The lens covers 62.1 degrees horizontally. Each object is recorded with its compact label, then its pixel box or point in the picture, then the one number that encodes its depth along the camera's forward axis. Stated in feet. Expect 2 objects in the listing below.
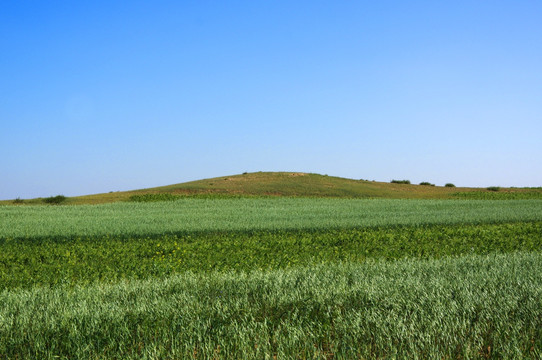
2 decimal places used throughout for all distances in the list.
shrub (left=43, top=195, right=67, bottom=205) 138.82
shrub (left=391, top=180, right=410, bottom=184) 208.54
